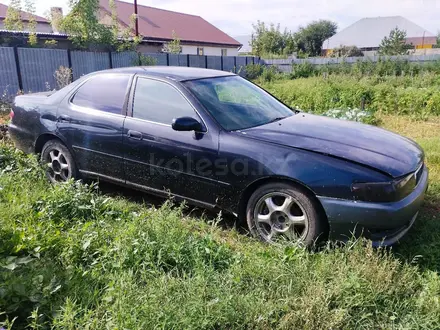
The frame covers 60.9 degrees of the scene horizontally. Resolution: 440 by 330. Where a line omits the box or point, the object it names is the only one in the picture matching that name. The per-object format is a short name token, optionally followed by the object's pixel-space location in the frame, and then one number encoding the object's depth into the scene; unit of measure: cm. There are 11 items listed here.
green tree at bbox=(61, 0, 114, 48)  1653
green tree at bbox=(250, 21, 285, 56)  4131
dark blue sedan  304
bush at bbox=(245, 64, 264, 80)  2391
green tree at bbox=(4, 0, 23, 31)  1609
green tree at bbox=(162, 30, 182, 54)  2344
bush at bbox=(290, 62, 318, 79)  2228
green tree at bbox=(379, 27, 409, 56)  3753
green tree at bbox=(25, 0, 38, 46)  1567
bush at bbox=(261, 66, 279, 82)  2152
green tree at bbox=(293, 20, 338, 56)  5391
